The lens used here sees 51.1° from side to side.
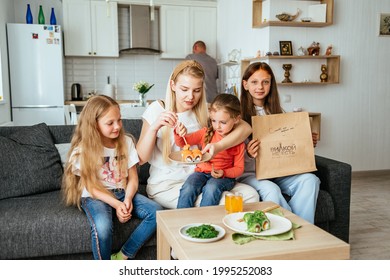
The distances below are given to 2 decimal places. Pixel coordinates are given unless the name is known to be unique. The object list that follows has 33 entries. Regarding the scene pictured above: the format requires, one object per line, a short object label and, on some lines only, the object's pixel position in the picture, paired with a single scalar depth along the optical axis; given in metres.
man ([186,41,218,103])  5.34
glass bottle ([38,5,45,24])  5.26
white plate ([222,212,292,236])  1.44
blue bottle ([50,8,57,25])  5.30
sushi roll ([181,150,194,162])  1.75
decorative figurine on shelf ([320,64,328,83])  4.19
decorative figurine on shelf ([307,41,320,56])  4.12
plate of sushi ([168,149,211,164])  1.75
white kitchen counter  3.91
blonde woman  2.00
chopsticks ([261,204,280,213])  1.70
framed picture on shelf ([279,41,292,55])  4.06
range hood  5.55
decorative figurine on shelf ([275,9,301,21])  3.98
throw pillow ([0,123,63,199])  2.14
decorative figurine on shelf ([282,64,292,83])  4.07
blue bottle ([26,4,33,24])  5.20
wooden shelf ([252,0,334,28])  4.00
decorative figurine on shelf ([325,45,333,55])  4.16
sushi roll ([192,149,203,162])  1.75
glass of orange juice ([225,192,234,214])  1.67
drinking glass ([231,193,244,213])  1.66
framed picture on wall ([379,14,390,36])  4.40
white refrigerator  4.92
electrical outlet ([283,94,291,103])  4.21
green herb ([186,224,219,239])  1.39
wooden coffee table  1.30
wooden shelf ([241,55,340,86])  4.00
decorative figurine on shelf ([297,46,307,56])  4.09
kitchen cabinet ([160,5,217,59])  5.64
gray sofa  1.82
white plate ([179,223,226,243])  1.37
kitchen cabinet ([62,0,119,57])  5.35
